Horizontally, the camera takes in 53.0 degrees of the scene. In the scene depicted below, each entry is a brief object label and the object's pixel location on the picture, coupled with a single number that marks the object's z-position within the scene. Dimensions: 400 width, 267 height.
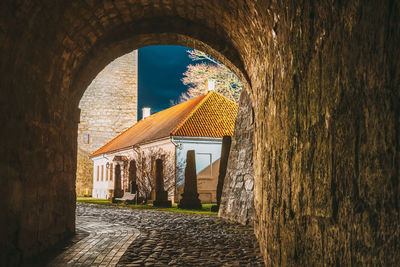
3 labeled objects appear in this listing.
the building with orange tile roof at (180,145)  21.05
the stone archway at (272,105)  1.56
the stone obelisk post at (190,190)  15.31
